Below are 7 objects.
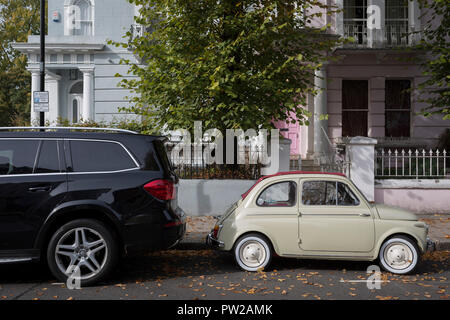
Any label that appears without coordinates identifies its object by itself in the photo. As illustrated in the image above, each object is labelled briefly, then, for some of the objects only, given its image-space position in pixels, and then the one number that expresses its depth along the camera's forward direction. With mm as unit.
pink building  15172
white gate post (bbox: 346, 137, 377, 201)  10469
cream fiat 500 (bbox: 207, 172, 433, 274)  5805
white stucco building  16834
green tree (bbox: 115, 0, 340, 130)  9008
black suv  5031
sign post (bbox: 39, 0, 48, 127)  11211
